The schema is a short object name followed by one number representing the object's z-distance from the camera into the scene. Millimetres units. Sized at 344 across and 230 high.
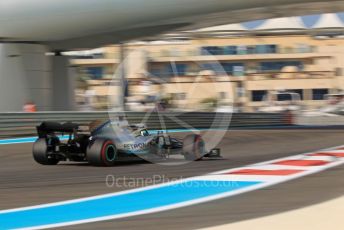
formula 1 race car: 17281
